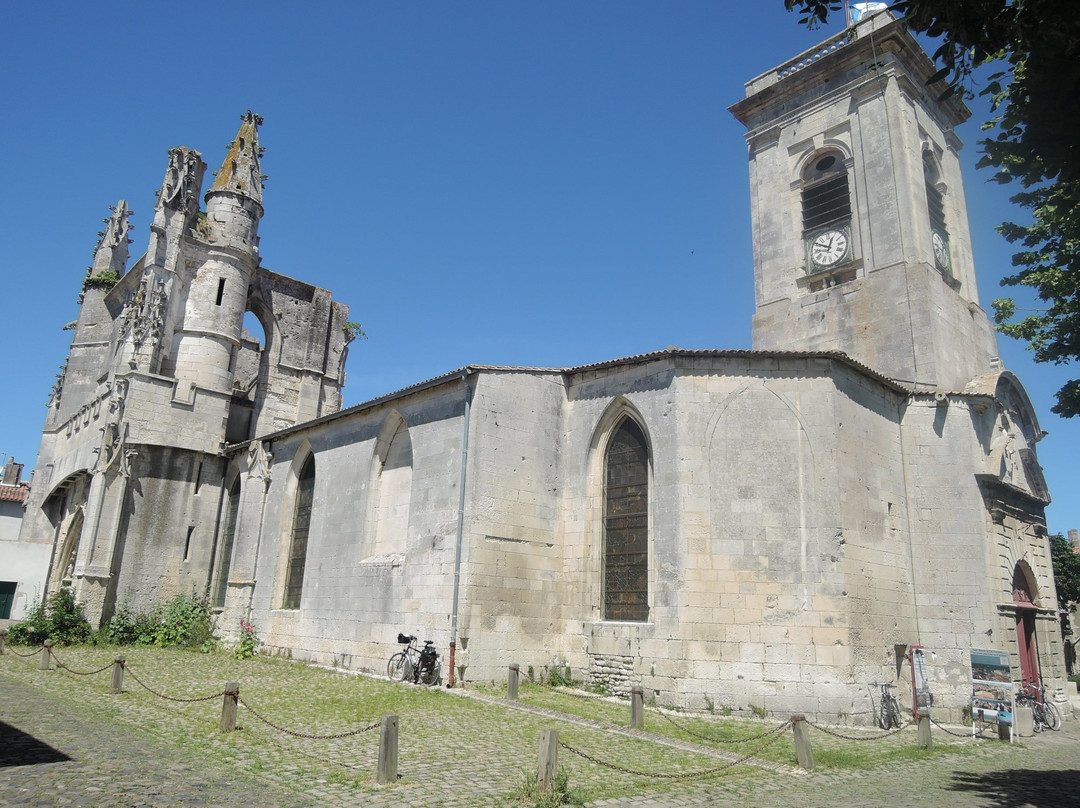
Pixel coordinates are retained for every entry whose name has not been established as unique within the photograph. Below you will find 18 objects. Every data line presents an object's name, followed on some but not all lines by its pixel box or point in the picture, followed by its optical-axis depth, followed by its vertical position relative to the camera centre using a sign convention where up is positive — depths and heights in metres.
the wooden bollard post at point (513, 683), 12.77 -1.21
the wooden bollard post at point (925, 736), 10.75 -1.52
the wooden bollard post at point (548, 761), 6.77 -1.30
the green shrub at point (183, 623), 20.61 -0.74
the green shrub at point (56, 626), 19.03 -0.85
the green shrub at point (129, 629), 19.78 -0.90
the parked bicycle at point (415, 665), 13.90 -1.08
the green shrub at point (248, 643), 19.19 -1.10
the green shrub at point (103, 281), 29.05 +11.27
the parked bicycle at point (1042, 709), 14.28 -1.46
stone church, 13.59 +2.72
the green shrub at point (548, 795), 6.63 -1.57
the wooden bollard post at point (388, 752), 7.09 -1.32
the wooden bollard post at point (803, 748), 8.74 -1.42
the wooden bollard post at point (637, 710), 10.71 -1.31
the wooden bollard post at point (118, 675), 12.05 -1.24
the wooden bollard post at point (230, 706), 9.25 -1.27
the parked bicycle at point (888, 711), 12.95 -1.47
